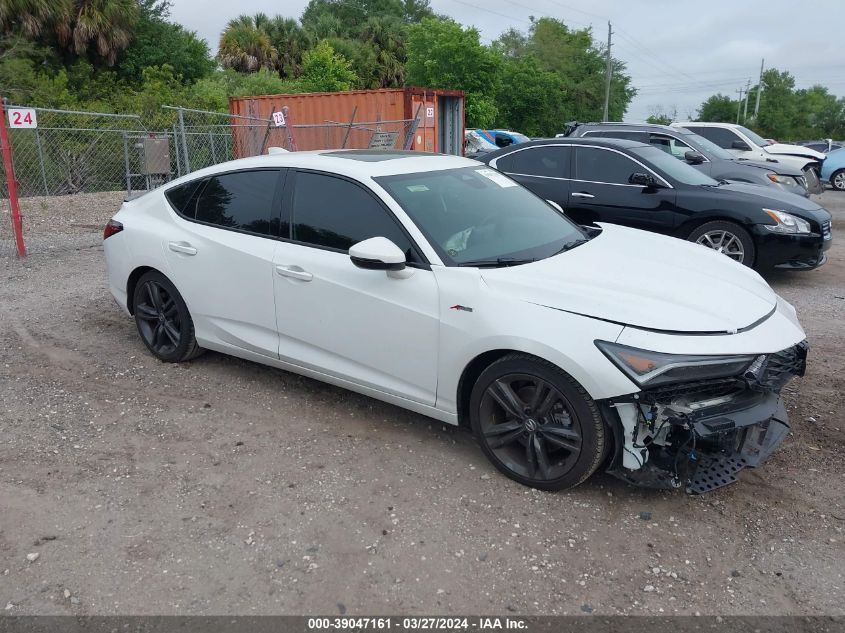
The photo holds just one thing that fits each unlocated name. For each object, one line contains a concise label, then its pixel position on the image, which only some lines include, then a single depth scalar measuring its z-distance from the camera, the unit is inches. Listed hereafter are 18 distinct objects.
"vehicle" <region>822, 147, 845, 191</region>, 794.2
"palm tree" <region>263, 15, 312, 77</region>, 1609.3
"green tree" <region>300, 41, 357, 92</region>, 1246.9
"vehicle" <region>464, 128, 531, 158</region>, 885.2
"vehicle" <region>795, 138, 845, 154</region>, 1095.1
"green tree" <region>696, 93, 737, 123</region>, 3314.5
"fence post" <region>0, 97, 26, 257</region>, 328.8
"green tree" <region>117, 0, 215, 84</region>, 1208.2
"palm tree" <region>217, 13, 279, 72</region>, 1572.3
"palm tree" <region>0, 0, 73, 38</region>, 983.6
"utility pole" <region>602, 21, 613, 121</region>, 1809.3
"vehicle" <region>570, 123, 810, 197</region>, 445.4
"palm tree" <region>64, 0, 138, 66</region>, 1055.6
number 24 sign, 369.1
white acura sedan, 124.3
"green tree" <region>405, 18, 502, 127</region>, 1318.0
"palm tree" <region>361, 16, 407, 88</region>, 1788.9
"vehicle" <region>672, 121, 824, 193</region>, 624.1
